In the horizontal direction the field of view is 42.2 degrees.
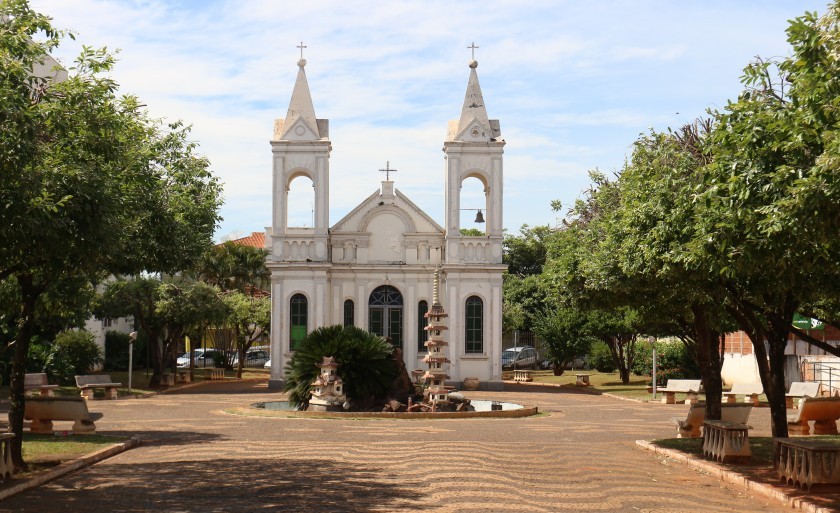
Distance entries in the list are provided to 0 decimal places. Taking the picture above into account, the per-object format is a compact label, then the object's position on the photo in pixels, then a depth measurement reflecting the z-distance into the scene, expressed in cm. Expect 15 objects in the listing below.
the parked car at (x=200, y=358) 6408
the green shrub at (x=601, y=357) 5381
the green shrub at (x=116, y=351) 5341
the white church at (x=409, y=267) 4287
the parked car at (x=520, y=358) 6341
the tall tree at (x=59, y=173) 1198
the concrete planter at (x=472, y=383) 4212
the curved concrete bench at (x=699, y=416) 2069
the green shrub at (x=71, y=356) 3816
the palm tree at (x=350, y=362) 2900
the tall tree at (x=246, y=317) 5047
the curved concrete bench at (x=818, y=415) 2183
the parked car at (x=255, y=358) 6856
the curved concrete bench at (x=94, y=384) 3359
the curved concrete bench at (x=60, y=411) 2028
